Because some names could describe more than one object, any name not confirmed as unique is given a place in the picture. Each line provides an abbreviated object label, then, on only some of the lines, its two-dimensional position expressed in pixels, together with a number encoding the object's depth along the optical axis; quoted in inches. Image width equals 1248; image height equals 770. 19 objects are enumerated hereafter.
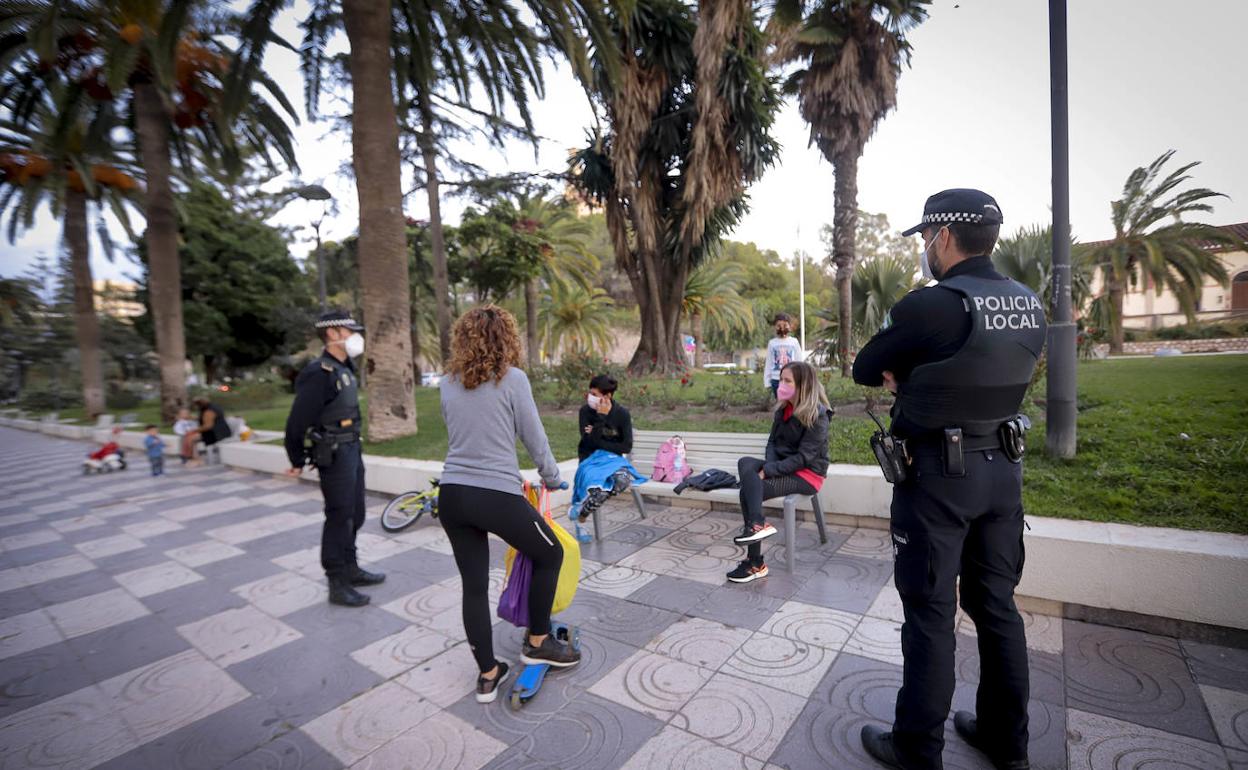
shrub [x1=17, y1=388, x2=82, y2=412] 1238.9
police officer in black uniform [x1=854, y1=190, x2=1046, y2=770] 78.5
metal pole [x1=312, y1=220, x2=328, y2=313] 605.9
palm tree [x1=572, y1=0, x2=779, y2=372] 530.3
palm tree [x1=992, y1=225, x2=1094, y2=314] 312.0
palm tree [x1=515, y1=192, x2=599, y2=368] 870.3
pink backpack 230.2
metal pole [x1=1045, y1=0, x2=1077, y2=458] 174.4
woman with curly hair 102.7
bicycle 227.8
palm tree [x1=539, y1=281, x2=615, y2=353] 1234.0
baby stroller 448.8
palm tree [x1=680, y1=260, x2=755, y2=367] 1052.5
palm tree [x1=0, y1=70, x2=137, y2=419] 605.6
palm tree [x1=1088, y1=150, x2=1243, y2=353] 803.4
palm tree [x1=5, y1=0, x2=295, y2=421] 452.1
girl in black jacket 165.5
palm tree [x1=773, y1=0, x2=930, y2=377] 427.2
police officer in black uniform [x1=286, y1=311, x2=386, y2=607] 152.5
